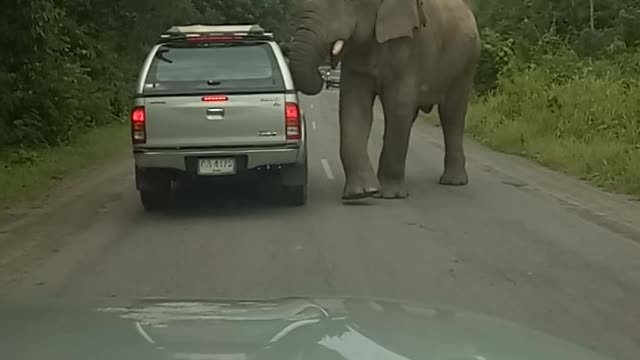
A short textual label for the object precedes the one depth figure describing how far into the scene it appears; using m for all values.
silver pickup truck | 12.26
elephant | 13.52
